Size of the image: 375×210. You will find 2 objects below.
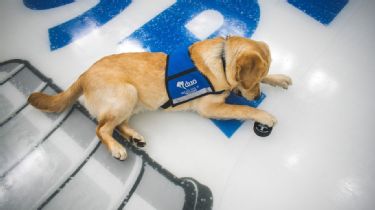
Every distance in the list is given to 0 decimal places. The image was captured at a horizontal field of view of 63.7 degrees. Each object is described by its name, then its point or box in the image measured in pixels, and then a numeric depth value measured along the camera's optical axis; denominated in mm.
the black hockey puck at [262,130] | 2779
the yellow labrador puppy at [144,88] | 2633
